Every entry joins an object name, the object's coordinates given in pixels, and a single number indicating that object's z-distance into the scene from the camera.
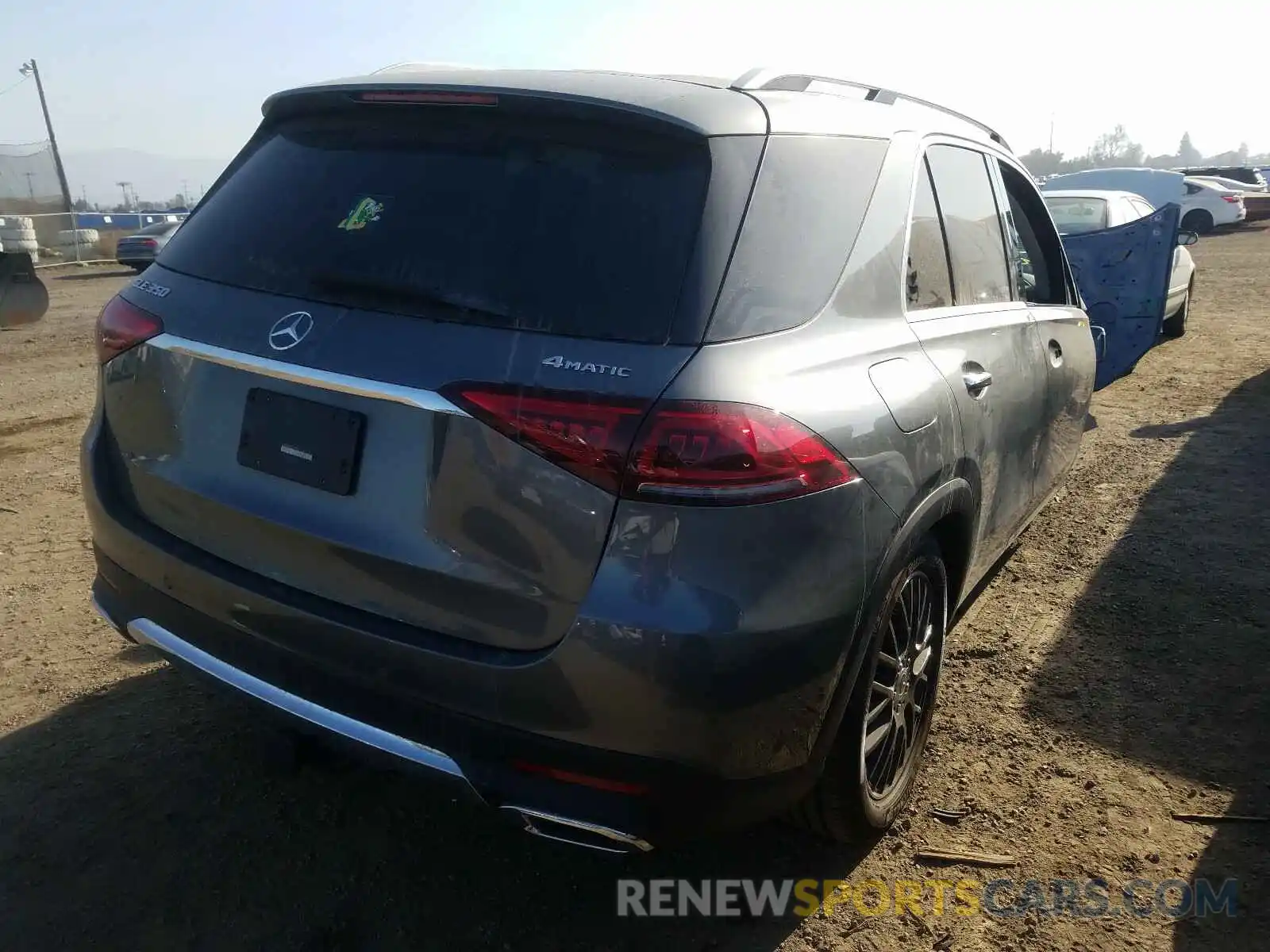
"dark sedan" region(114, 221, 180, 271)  20.84
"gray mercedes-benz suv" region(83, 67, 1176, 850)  1.83
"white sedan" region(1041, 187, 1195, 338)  9.75
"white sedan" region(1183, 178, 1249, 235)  28.03
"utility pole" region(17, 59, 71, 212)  29.50
